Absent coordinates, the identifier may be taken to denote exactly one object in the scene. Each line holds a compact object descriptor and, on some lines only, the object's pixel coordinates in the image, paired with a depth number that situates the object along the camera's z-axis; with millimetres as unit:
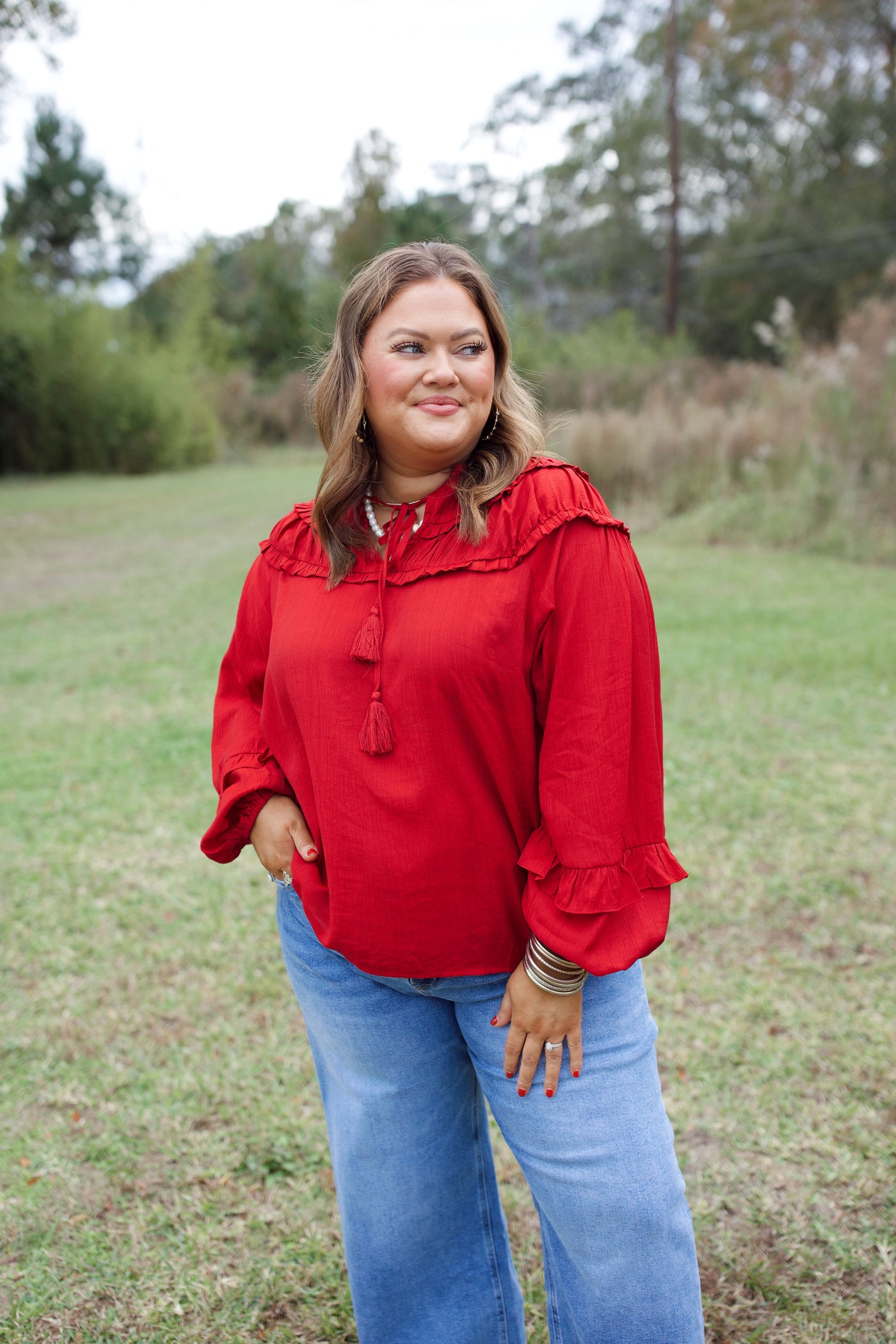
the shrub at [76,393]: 19656
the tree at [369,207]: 29828
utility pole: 20281
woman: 1170
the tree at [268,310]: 33375
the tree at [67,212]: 30672
